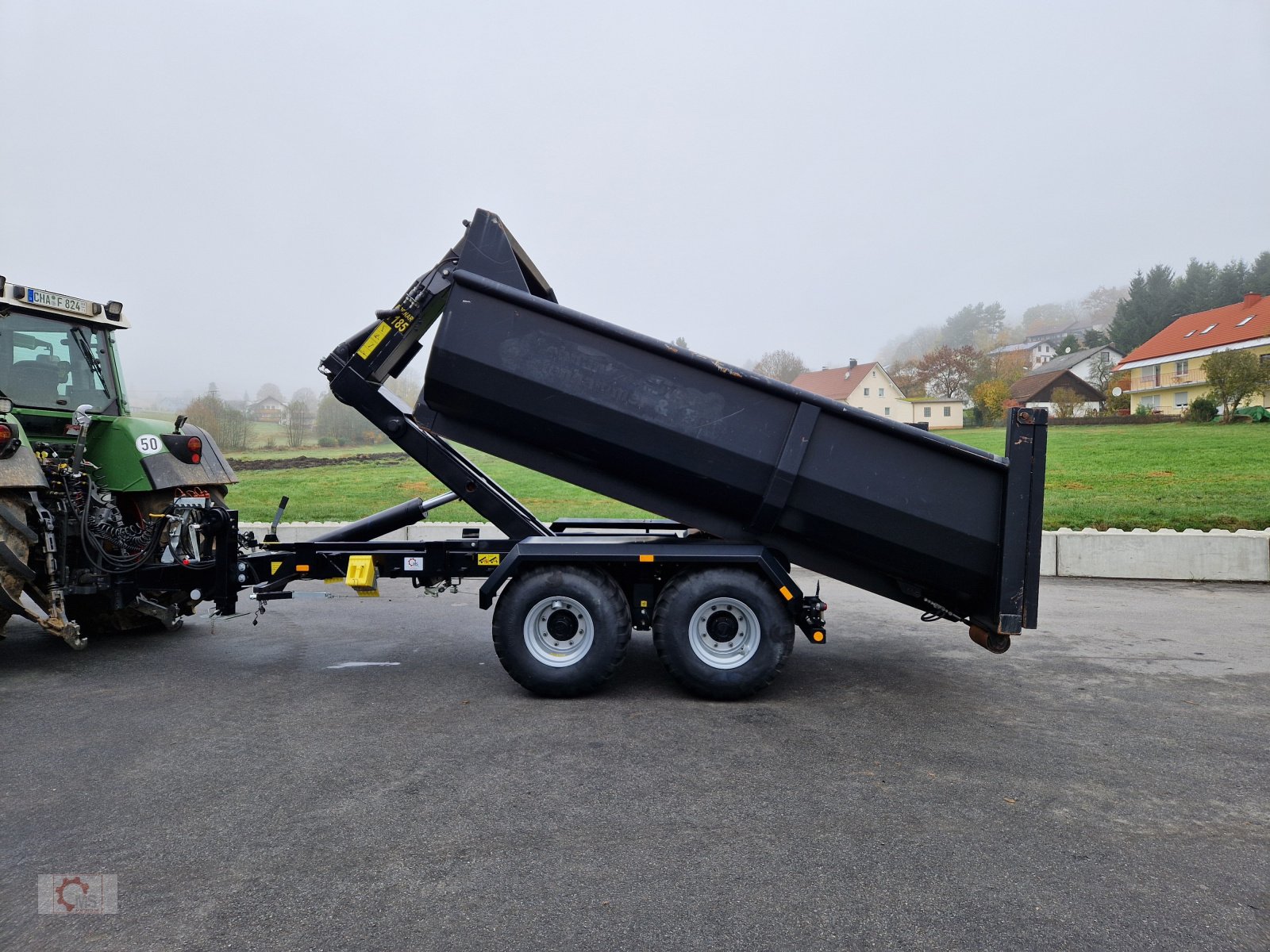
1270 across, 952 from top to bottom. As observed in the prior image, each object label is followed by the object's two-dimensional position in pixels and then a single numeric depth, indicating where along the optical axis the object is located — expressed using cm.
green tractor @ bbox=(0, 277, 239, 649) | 585
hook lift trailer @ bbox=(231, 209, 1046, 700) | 523
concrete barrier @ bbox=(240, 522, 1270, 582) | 1002
